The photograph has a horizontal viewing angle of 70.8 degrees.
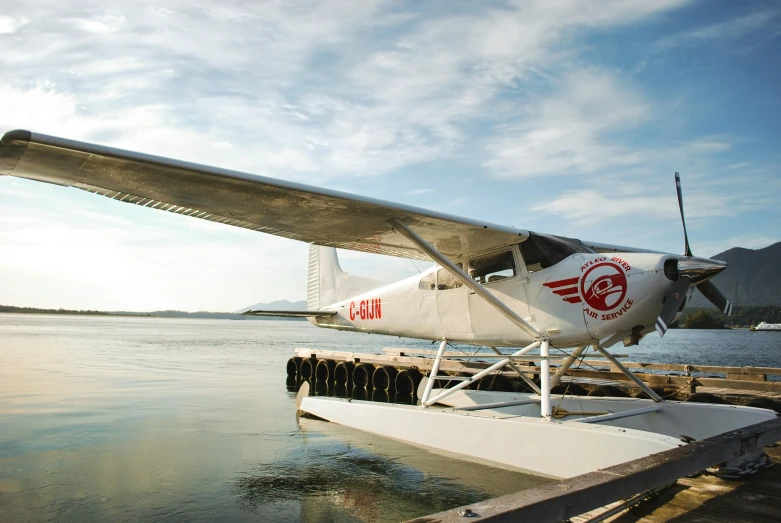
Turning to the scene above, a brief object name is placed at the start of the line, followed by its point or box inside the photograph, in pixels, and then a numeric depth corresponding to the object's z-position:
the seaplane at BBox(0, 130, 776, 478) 5.17
